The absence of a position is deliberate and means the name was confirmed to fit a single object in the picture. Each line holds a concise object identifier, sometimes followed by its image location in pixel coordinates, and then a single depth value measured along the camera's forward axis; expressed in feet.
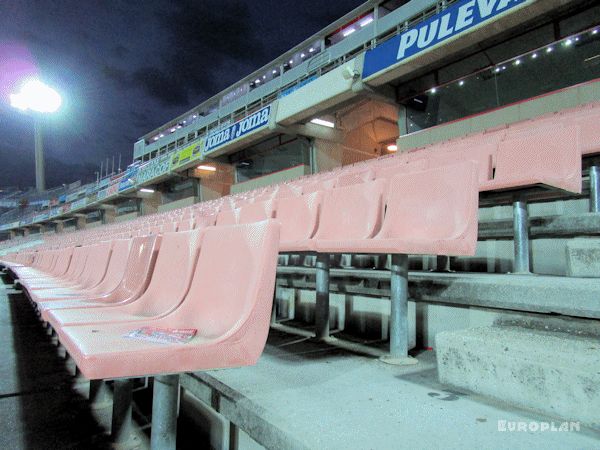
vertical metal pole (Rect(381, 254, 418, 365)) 3.65
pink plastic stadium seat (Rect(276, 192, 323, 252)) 5.83
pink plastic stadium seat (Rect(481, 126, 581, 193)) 4.54
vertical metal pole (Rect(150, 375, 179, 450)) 2.54
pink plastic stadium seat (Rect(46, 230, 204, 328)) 3.31
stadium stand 2.28
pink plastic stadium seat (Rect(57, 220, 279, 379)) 2.01
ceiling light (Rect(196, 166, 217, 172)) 39.81
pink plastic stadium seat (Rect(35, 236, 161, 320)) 4.26
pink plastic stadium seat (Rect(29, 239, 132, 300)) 5.05
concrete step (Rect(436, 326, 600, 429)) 2.29
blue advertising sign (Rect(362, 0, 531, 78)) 14.42
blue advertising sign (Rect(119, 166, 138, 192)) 44.04
